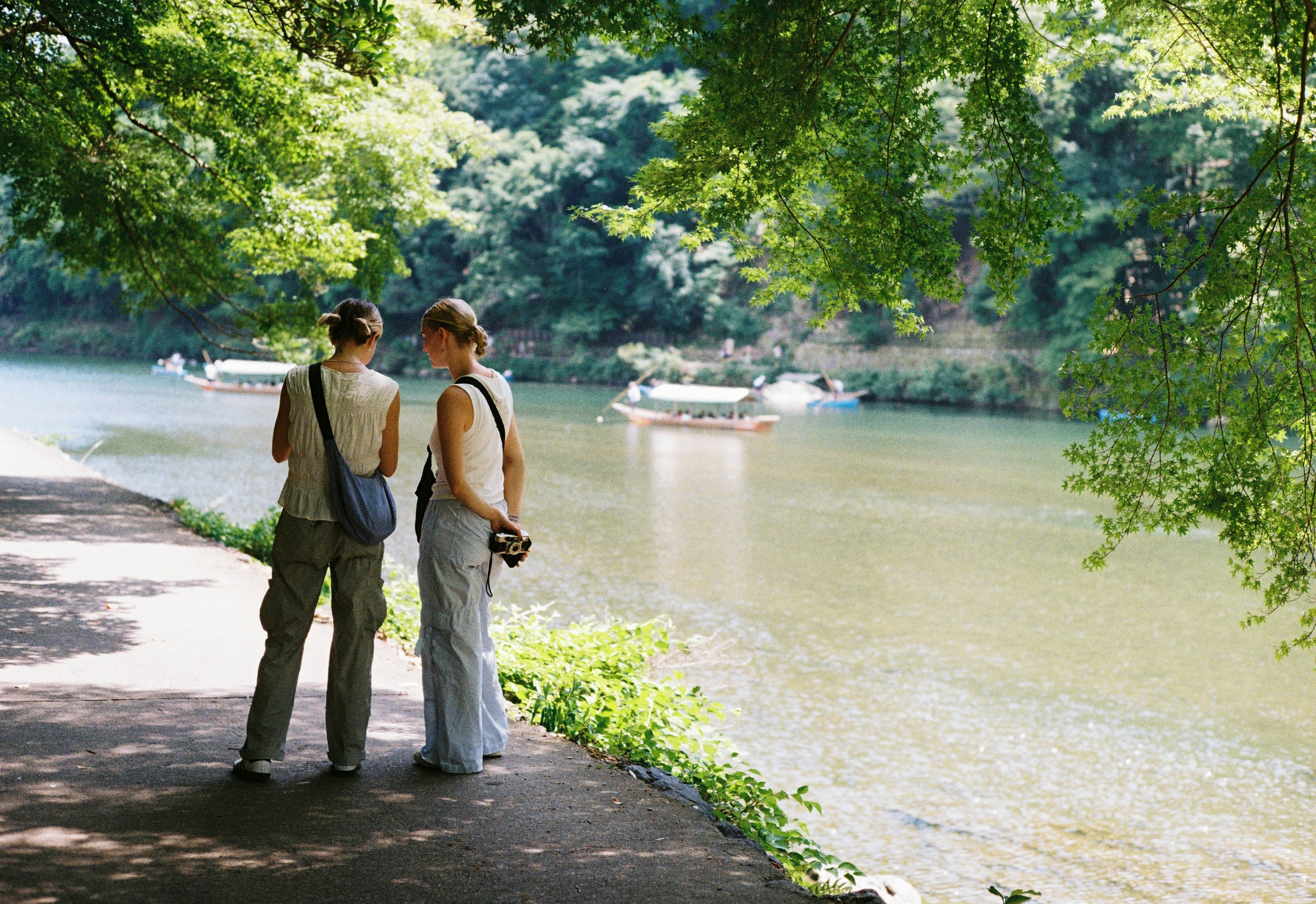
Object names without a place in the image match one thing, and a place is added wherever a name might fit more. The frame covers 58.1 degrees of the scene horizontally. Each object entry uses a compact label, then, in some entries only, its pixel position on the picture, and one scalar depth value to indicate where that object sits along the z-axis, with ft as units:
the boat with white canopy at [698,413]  134.92
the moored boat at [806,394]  182.80
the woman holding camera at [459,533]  14.83
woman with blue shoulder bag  14.32
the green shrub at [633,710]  18.93
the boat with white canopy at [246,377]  164.25
